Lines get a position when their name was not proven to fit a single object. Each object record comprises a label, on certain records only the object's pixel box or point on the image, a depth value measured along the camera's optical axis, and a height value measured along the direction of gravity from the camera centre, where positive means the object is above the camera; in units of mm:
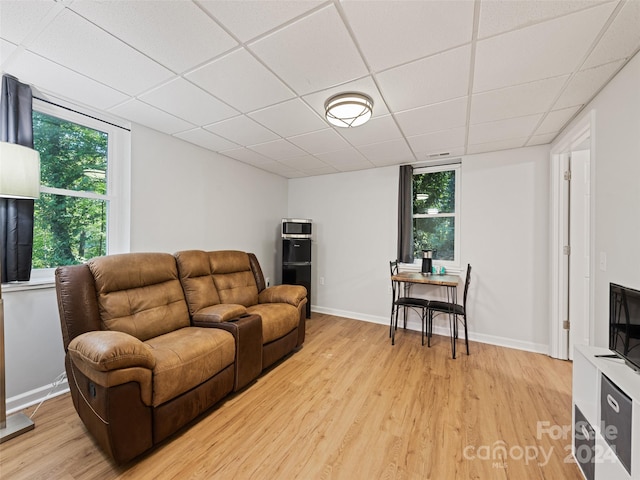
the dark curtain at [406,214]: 3842 +380
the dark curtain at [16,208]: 1897 +202
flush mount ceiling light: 2035 +1056
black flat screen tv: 1331 -448
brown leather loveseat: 1471 -779
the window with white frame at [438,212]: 3688 +406
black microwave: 4297 +170
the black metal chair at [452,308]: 2996 -816
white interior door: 2756 -49
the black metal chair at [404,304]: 3285 -823
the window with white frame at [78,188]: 2211 +453
